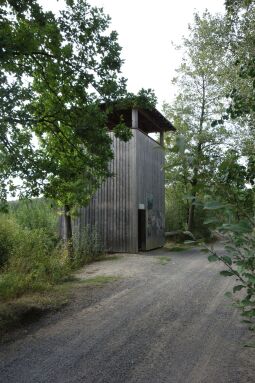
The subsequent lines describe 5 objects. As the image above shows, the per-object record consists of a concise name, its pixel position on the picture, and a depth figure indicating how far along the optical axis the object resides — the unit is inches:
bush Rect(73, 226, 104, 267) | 547.2
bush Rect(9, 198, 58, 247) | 592.1
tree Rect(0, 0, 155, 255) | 276.5
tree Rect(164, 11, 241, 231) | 956.6
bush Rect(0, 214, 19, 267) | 417.1
